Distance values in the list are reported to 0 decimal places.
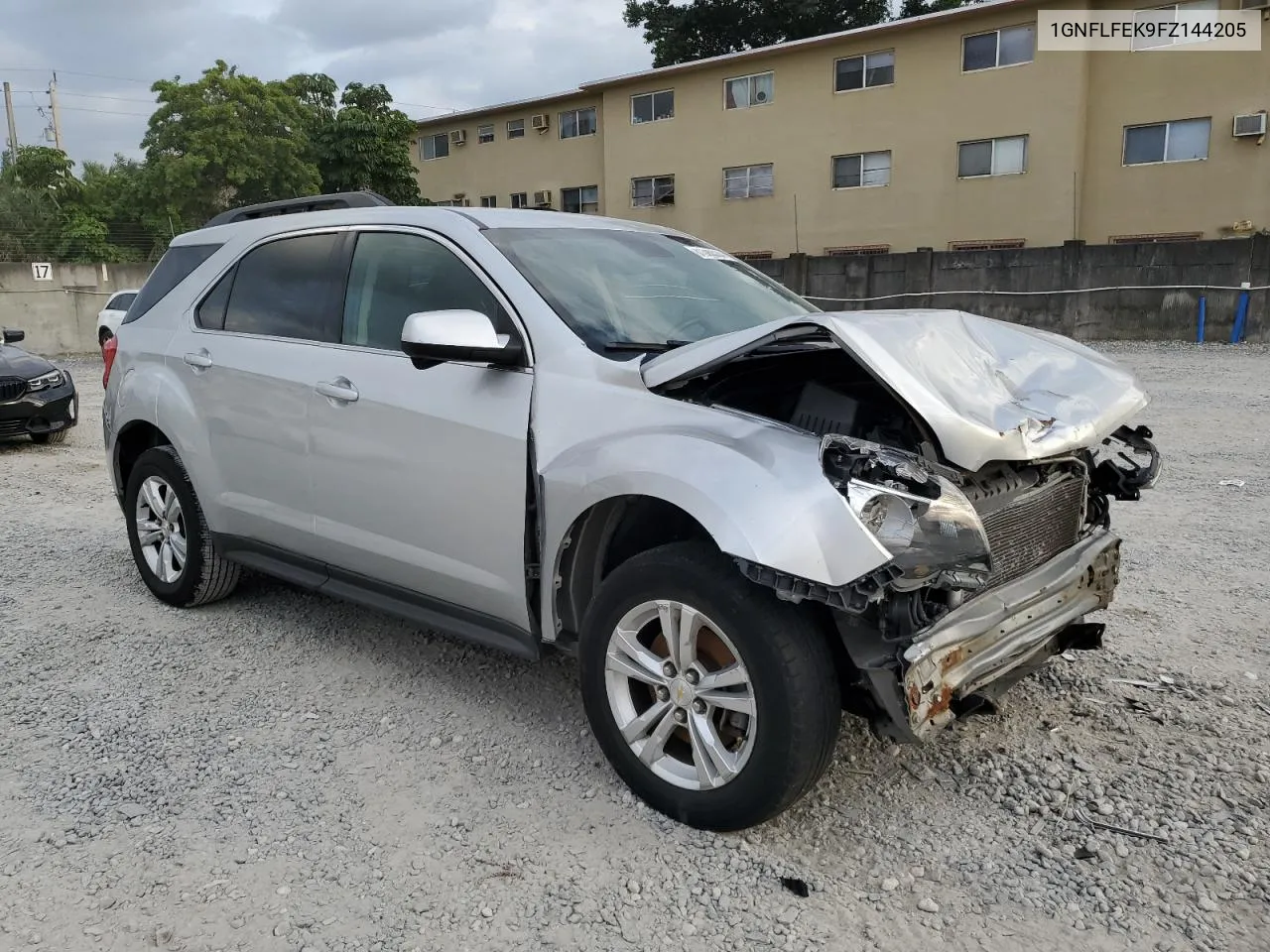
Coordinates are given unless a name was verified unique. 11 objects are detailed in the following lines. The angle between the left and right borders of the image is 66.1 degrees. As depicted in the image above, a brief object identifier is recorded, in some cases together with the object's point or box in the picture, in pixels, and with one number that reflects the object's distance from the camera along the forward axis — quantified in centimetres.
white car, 2061
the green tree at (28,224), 2691
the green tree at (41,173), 4206
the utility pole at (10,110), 4860
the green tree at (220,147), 3634
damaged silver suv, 252
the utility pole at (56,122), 4844
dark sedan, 976
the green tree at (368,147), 3475
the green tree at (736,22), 3666
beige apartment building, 2236
